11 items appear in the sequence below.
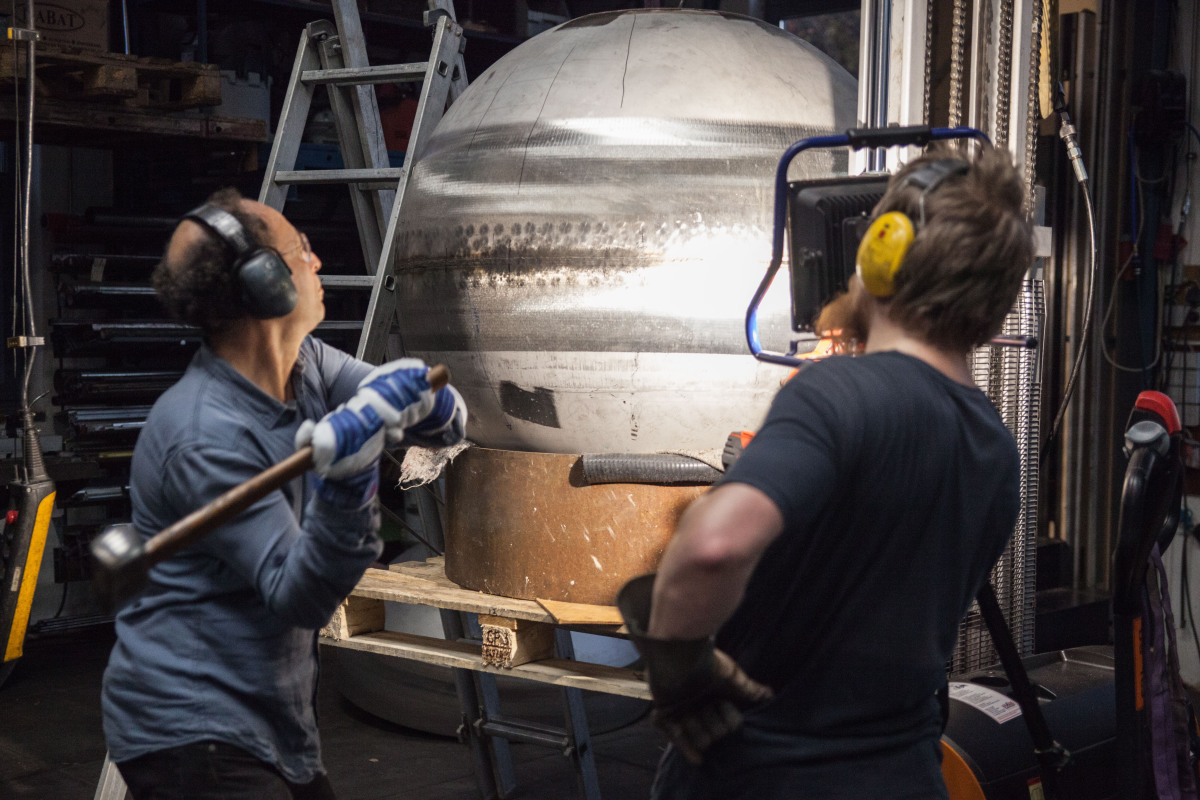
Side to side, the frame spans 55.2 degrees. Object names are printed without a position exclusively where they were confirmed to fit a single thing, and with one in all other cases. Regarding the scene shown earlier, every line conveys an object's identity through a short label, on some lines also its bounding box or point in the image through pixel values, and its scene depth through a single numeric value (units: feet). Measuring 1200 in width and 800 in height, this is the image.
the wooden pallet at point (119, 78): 15.25
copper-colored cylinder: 9.16
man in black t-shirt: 4.37
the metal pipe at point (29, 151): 12.17
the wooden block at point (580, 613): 8.79
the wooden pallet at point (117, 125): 16.01
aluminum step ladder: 11.69
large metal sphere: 9.11
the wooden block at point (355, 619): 10.28
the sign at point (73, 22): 15.71
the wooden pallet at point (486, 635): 8.95
